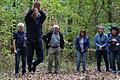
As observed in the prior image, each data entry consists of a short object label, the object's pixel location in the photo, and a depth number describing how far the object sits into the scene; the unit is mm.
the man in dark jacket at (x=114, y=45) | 14617
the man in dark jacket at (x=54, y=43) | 14102
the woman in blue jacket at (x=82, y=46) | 15055
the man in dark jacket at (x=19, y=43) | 12789
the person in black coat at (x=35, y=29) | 12828
